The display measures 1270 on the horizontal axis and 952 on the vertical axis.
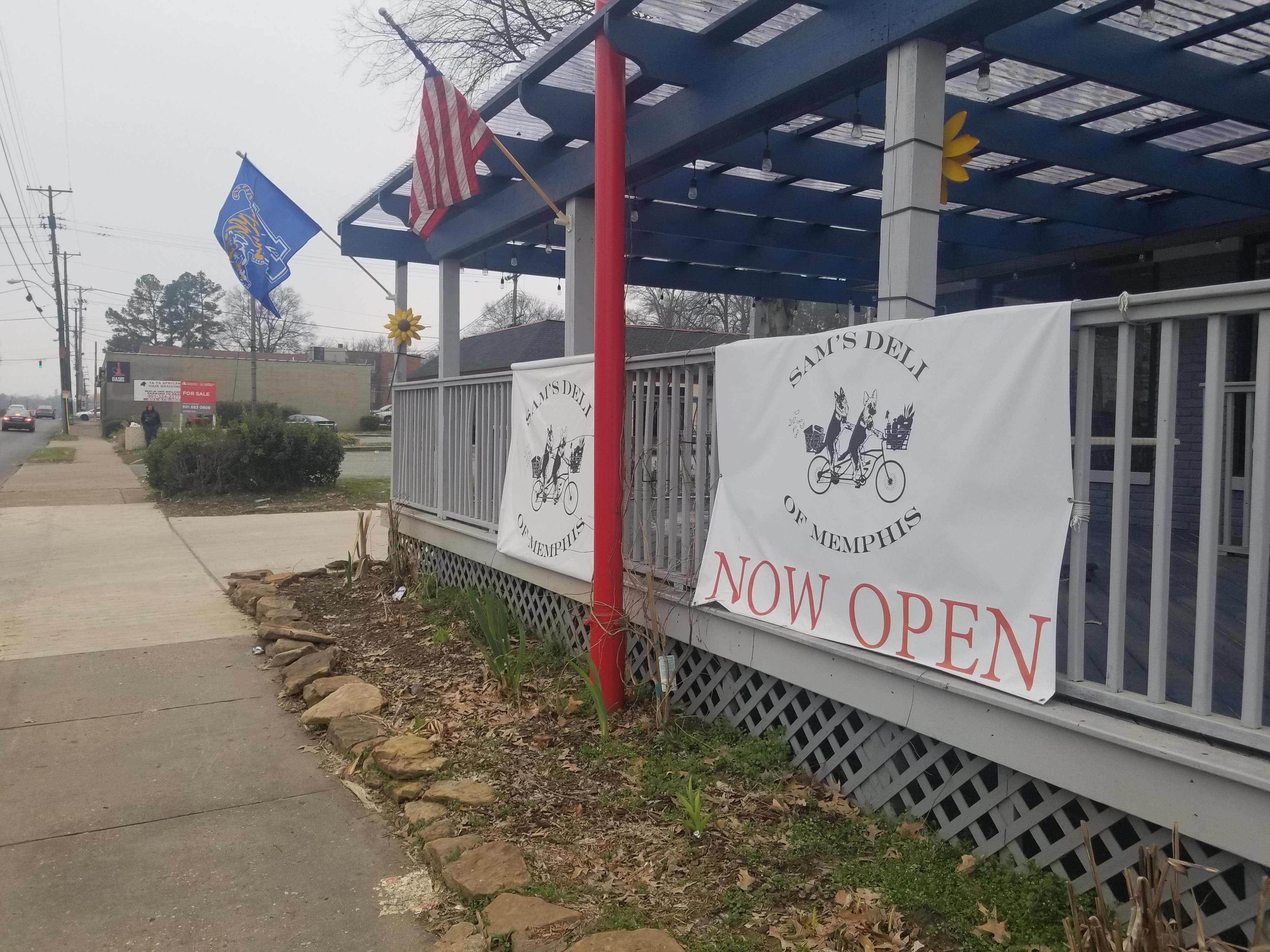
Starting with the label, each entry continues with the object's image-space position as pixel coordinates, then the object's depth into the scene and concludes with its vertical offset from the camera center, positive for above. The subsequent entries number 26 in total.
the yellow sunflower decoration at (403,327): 10.05 +0.97
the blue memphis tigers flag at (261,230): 8.38 +1.65
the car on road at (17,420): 54.72 -0.19
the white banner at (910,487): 2.98 -0.23
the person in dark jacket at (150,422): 26.36 -0.11
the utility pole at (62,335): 48.78 +4.29
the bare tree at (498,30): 17.47 +7.21
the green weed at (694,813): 3.61 -1.49
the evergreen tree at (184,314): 85.44 +9.18
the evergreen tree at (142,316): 85.06 +9.04
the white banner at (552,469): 5.44 -0.29
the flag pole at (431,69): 5.66 +2.22
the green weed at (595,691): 4.61 -1.33
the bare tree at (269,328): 83.31 +8.04
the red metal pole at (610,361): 4.82 +0.30
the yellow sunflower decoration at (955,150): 4.48 +1.28
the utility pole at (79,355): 82.12 +5.86
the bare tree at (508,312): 54.94 +6.51
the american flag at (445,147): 6.13 +1.78
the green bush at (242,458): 16.41 -0.68
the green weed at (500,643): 5.38 -1.34
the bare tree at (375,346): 98.25 +7.83
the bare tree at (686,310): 25.86 +3.52
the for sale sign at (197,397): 28.45 +0.65
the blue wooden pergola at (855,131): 4.66 +1.88
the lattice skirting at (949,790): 2.67 -1.29
